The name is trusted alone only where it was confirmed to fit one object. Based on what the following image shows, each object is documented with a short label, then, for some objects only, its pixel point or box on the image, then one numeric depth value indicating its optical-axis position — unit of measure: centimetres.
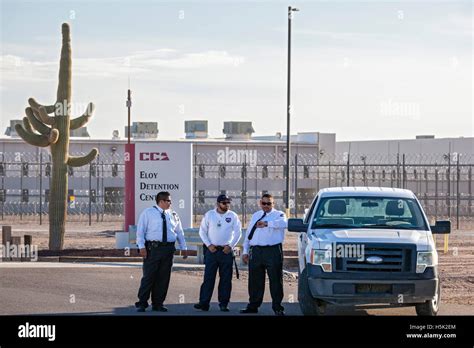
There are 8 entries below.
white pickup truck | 1606
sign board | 2991
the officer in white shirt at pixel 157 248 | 1781
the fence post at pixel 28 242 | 2966
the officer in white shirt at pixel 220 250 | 1800
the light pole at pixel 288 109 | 3669
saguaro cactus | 3080
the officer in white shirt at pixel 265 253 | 1750
